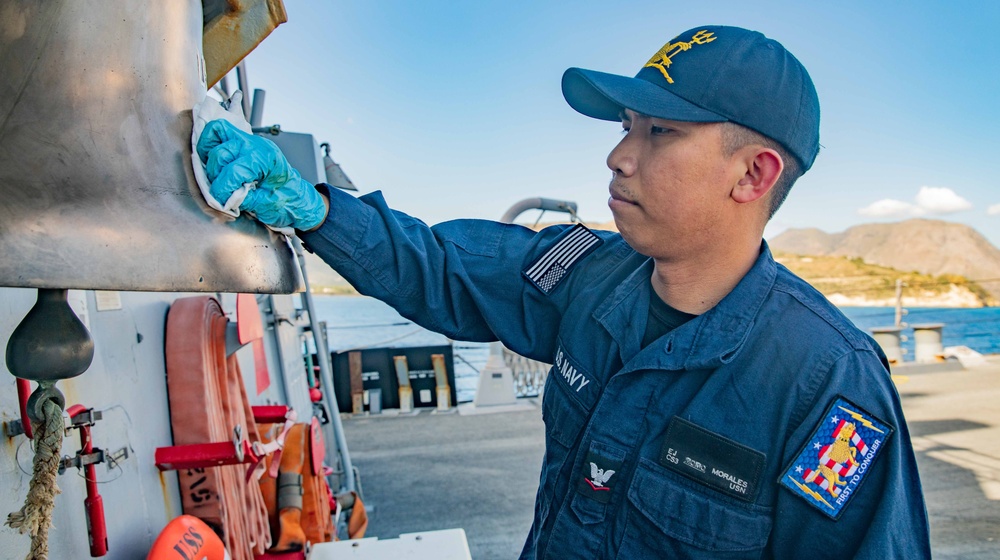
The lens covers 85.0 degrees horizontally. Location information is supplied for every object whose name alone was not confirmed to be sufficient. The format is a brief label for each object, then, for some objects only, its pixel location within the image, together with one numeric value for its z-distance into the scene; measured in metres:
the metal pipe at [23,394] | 1.10
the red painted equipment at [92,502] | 1.28
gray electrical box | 3.67
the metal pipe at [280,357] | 3.88
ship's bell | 0.62
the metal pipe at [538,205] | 8.10
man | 1.10
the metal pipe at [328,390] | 3.73
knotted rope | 0.79
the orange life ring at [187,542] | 1.30
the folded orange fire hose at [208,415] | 1.84
